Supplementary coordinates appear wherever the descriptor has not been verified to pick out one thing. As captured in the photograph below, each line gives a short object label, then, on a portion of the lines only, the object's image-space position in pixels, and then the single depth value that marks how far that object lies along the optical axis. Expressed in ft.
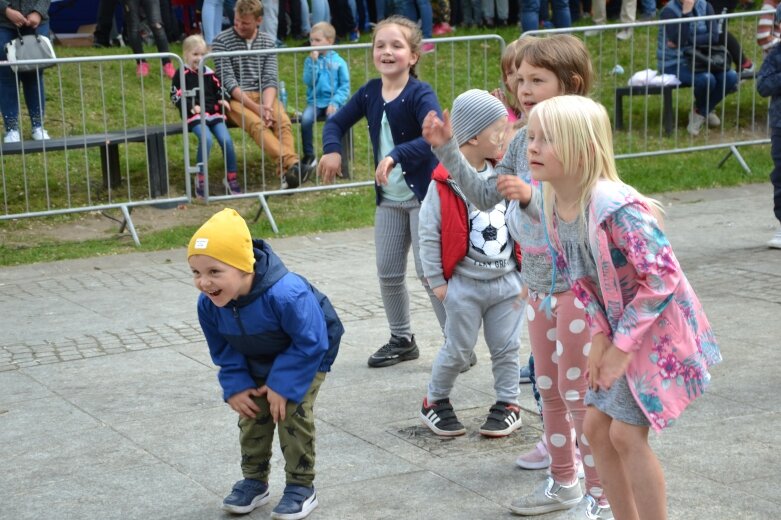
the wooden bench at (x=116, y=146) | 33.32
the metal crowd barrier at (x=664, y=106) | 39.84
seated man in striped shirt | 35.65
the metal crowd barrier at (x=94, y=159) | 33.55
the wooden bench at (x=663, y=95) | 41.49
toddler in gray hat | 16.49
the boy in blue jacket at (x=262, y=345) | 13.30
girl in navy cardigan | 19.24
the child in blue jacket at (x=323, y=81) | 37.93
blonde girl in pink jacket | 11.09
